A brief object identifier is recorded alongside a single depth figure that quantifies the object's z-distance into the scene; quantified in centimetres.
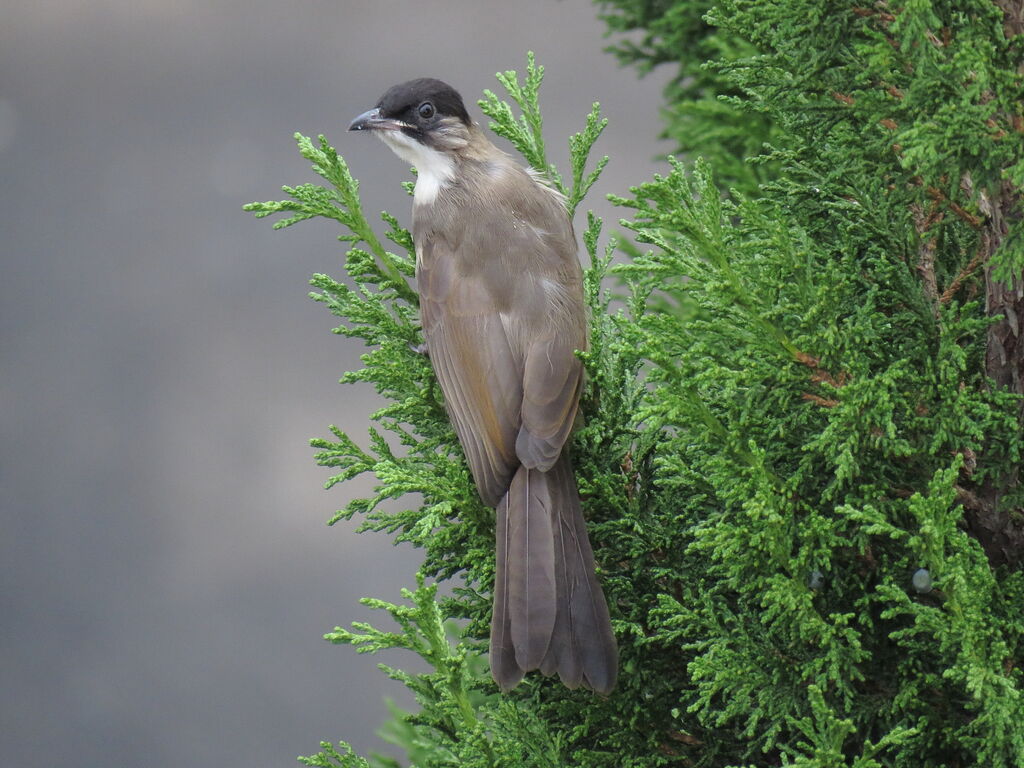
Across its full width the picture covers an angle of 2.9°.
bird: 566
